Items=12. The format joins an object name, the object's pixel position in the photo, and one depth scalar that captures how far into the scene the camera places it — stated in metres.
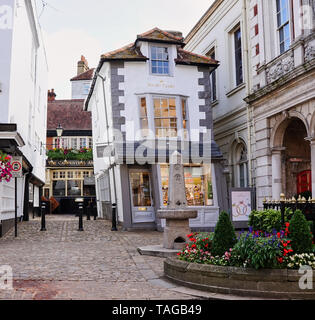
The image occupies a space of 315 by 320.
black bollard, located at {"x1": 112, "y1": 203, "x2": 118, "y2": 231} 16.25
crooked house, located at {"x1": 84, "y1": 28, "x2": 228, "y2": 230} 16.33
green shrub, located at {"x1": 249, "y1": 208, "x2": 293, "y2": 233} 8.23
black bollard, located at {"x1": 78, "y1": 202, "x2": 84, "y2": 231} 16.23
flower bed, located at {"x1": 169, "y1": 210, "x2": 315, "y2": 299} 5.87
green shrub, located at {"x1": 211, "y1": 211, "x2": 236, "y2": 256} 6.95
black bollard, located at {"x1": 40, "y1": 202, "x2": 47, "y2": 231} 15.99
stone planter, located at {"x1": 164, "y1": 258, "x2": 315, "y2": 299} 5.80
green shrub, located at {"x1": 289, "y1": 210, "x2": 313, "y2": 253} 6.34
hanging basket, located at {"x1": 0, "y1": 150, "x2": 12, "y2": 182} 11.39
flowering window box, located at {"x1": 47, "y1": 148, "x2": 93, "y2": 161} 35.06
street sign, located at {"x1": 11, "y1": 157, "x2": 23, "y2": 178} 13.37
